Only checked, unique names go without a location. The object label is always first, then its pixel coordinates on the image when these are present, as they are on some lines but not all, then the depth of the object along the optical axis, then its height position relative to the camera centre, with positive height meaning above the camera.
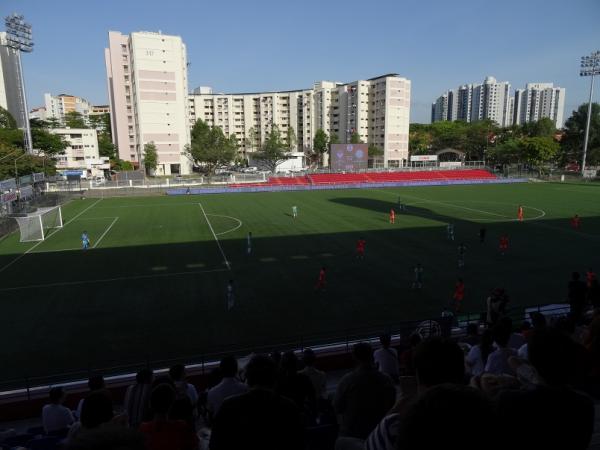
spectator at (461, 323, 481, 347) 9.13 -4.01
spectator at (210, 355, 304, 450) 2.55 -1.64
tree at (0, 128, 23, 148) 59.02 +2.77
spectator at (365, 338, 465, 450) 2.72 -1.37
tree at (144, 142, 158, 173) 88.44 -0.37
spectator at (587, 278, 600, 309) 12.21 -4.12
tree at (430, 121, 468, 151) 113.69 +4.46
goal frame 29.72 -4.76
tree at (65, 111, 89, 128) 118.38 +9.76
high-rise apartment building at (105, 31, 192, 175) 93.12 +13.54
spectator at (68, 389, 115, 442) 3.88 -2.36
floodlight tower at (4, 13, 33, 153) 56.03 +15.11
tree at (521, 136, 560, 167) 78.06 +0.60
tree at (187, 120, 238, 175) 84.94 +0.91
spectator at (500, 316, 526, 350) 7.77 -3.49
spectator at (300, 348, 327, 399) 6.23 -3.31
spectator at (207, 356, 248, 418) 5.23 -2.94
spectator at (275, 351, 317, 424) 4.80 -2.71
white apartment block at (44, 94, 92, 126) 178.75 +21.92
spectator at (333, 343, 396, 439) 4.38 -2.58
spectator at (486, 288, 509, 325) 11.91 -4.33
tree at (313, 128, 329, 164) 116.44 +3.20
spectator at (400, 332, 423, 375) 6.46 -3.31
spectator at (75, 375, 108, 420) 6.82 -3.67
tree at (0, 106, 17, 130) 74.46 +6.46
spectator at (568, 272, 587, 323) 11.53 -3.98
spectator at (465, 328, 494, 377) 6.47 -3.14
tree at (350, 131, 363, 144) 109.00 +3.96
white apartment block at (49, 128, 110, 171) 91.50 +1.82
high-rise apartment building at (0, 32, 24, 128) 112.00 +20.54
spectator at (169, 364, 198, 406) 6.48 -3.53
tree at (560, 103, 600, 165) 81.31 +3.16
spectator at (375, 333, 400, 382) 7.27 -3.58
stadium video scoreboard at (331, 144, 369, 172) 73.88 -0.46
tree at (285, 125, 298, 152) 107.34 +4.33
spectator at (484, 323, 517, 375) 5.80 -2.81
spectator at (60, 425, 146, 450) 1.93 -1.33
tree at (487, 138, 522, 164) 86.25 +0.09
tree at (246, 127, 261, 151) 128.01 +5.19
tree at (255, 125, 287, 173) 91.38 +0.41
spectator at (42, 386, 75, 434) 6.67 -4.13
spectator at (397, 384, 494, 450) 1.88 -1.21
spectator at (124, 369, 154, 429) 5.81 -3.44
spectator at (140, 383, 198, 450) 3.92 -2.60
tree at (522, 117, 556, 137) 96.06 +5.49
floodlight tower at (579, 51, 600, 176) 70.72 +14.46
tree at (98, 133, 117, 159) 100.57 +1.68
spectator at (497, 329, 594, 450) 2.43 -1.55
